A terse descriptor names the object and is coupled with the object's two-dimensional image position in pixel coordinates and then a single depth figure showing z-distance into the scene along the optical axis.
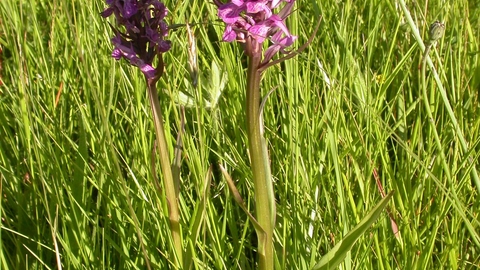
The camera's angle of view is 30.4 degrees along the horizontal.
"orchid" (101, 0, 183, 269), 0.45
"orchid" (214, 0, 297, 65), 0.41
